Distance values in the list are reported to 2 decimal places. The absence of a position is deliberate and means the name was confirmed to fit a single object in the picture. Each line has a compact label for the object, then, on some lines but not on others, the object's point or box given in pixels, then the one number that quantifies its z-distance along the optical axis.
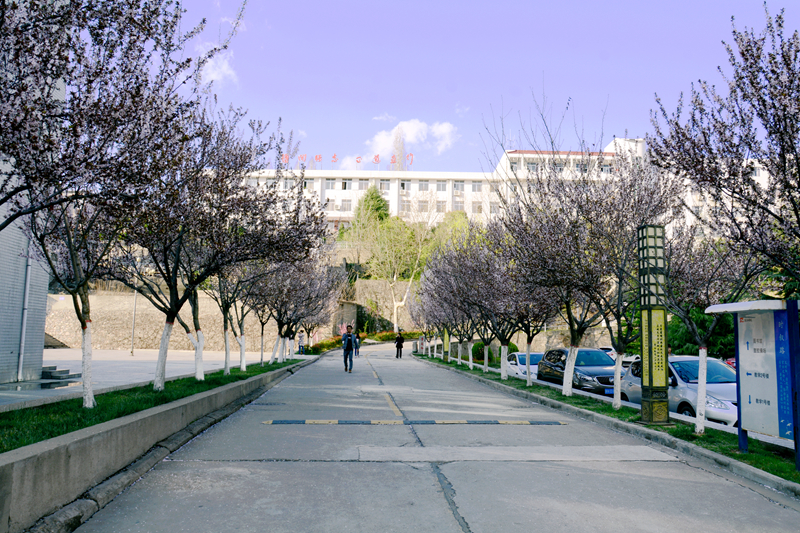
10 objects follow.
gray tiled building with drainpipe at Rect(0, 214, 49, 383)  15.09
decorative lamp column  10.41
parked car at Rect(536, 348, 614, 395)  17.23
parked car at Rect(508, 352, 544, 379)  23.89
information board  7.04
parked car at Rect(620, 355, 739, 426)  11.36
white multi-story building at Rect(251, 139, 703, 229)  88.00
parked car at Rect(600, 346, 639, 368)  18.93
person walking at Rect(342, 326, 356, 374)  26.01
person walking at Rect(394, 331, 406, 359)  42.62
